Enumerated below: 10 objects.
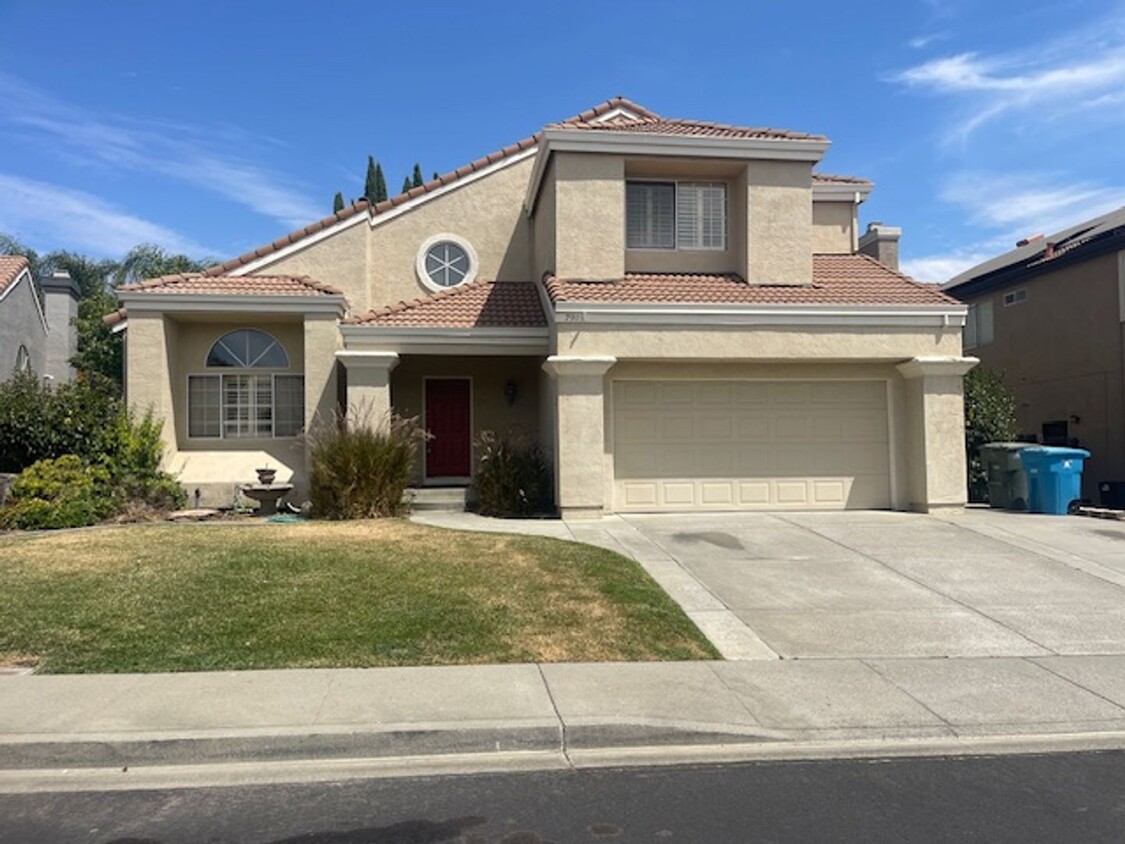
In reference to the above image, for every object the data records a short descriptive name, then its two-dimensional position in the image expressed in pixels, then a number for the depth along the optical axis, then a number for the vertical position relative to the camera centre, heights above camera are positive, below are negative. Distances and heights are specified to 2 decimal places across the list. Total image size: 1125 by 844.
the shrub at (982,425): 16.81 -0.07
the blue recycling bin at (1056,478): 14.58 -0.98
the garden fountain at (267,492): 14.86 -1.02
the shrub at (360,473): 13.47 -0.66
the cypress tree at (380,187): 52.21 +14.86
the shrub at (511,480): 14.22 -0.84
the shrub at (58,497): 12.97 -0.95
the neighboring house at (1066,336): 20.47 +2.22
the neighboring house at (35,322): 23.50 +3.44
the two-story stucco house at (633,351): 14.20 +1.38
